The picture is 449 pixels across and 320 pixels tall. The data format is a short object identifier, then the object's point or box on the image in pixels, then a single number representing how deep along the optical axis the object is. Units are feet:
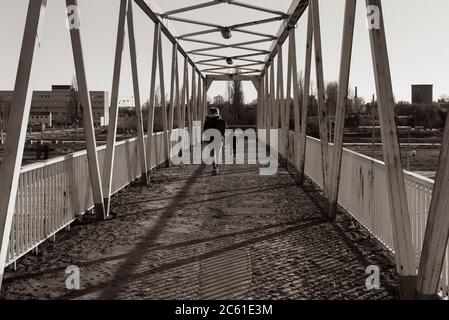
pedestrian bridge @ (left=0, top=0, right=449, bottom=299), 13.96
